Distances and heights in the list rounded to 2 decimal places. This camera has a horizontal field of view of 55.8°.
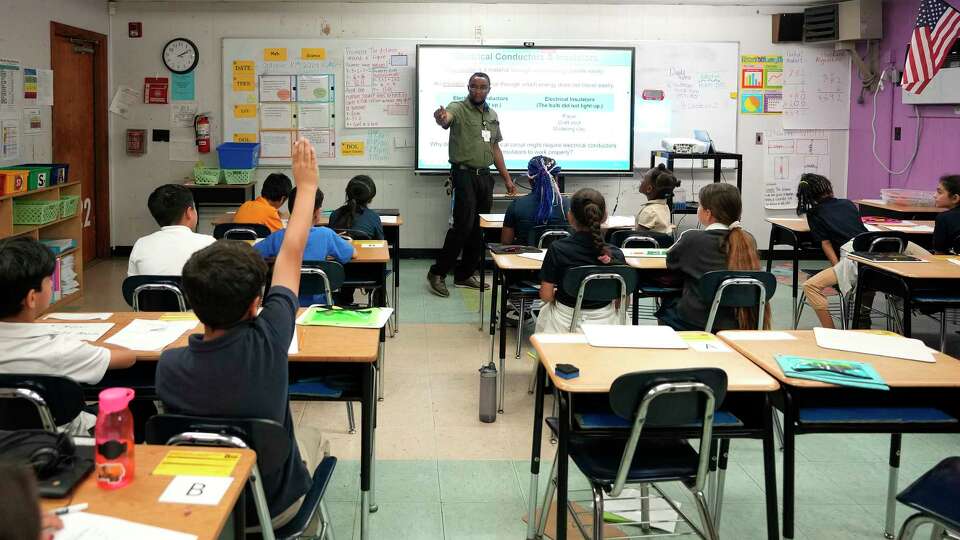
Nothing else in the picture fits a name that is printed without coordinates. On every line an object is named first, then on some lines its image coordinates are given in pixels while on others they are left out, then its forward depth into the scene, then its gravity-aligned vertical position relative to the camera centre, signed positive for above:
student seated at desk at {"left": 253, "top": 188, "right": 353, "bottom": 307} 4.55 -0.35
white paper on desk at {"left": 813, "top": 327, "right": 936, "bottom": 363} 2.97 -0.54
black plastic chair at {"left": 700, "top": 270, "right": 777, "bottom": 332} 4.03 -0.47
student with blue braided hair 6.08 -0.20
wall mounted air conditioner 8.56 +1.57
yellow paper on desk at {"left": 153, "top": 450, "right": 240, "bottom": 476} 1.87 -0.60
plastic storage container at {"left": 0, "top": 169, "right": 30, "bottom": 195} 5.85 -0.04
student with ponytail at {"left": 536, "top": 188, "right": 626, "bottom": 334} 4.20 -0.35
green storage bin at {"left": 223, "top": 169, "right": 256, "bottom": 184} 8.55 +0.01
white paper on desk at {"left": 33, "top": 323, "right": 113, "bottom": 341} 3.09 -0.54
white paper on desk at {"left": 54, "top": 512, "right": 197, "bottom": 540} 1.60 -0.63
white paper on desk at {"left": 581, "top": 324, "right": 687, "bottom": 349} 3.02 -0.52
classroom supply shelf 6.43 -0.37
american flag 7.50 +1.22
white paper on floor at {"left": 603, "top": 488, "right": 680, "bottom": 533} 3.28 -1.21
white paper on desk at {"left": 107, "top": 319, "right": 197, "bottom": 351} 3.02 -0.54
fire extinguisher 8.74 +0.45
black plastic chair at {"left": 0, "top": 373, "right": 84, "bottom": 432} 2.30 -0.59
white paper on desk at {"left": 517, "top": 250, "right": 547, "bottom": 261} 5.00 -0.41
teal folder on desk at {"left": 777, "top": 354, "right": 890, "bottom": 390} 2.65 -0.56
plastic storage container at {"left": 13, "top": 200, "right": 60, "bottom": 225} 6.29 -0.26
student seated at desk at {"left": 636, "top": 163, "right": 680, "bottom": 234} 6.05 -0.14
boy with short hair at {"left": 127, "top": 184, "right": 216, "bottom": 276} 4.06 -0.29
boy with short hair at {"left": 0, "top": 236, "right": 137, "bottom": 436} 2.54 -0.45
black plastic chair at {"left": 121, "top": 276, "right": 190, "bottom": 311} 3.89 -0.52
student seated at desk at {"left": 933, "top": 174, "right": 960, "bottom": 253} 5.80 -0.28
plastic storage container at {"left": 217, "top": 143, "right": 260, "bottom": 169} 8.58 +0.21
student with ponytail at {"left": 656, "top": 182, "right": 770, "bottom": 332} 4.24 -0.32
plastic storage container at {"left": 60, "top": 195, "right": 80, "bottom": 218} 6.73 -0.23
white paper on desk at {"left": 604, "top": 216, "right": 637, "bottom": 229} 6.57 -0.29
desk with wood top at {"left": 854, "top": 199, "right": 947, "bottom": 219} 7.43 -0.20
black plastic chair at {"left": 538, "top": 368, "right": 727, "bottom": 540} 2.46 -0.75
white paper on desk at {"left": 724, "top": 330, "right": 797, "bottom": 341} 3.21 -0.54
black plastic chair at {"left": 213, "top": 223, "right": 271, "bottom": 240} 5.48 -0.33
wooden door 7.77 +0.50
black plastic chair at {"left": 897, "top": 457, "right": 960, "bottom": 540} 2.29 -0.82
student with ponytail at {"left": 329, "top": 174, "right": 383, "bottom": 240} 5.84 -0.23
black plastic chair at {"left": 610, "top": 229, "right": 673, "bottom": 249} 5.72 -0.36
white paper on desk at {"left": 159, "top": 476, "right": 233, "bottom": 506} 1.75 -0.62
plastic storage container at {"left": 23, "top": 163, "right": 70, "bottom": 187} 6.68 +0.01
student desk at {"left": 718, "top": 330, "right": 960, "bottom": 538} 2.71 -0.66
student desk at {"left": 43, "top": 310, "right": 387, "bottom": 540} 2.89 -0.65
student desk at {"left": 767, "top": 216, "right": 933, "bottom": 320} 6.67 -0.38
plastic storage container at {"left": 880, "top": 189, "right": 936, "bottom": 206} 7.68 -0.09
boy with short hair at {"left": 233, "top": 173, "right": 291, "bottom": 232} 5.56 -0.18
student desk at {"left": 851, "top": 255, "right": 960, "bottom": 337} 4.80 -0.51
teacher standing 7.50 +0.11
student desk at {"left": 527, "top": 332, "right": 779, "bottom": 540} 2.63 -0.57
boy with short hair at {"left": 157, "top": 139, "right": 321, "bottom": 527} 2.12 -0.40
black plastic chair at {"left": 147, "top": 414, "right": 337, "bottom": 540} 2.02 -0.58
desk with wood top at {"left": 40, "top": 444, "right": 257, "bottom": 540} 1.65 -0.62
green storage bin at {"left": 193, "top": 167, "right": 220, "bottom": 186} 8.45 +0.01
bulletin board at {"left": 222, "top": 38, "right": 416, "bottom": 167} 8.76 +0.85
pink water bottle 1.78 -0.53
